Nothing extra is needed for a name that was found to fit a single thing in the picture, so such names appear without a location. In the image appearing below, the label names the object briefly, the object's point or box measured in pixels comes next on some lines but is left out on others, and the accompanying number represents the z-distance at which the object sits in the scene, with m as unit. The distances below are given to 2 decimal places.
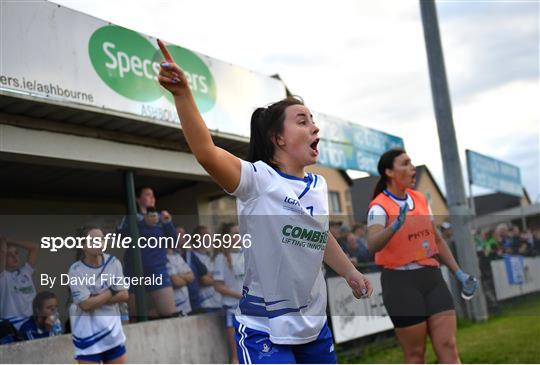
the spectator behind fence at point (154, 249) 8.83
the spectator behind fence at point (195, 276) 8.99
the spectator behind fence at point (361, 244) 11.05
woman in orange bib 5.75
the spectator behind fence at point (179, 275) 8.84
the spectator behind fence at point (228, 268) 9.23
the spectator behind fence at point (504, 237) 12.44
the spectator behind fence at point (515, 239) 12.09
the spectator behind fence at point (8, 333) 7.43
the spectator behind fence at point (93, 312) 7.00
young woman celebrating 3.40
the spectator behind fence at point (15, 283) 7.42
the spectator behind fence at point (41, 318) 7.57
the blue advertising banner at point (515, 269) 12.37
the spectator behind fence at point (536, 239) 12.02
